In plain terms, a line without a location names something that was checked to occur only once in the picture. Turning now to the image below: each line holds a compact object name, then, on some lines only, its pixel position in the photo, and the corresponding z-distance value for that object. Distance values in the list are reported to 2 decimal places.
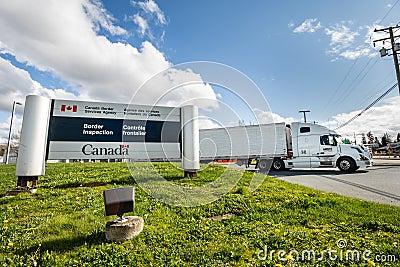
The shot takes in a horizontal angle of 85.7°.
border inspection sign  6.50
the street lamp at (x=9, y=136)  25.03
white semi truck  15.14
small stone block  3.33
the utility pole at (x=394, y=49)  20.03
